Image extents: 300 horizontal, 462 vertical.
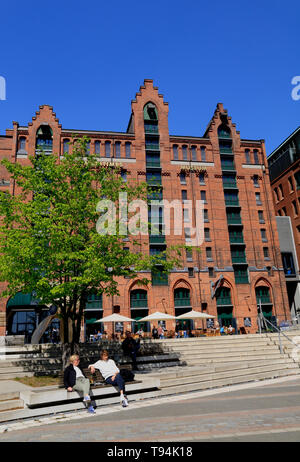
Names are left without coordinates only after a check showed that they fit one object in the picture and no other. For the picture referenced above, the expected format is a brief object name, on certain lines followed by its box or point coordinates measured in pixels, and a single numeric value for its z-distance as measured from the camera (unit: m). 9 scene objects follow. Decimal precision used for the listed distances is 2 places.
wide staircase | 12.43
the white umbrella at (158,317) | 26.23
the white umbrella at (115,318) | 25.41
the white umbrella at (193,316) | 27.91
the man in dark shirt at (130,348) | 15.91
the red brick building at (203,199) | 37.66
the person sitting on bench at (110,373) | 9.43
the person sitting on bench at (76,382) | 8.95
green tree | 13.95
